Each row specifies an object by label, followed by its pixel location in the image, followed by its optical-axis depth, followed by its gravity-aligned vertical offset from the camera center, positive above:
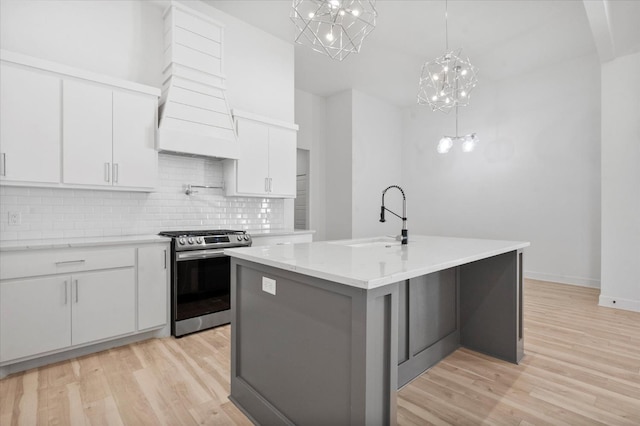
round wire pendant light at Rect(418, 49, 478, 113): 2.76 +1.07
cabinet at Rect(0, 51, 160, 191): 2.62 +0.69
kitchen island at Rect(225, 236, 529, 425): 1.36 -0.61
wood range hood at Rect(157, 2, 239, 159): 3.40 +1.26
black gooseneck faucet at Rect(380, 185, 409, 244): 2.58 -0.15
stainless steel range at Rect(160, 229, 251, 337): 3.14 -0.67
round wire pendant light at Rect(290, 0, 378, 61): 1.61 +0.98
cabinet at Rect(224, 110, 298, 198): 4.03 +0.62
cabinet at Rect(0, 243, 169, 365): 2.41 -0.70
